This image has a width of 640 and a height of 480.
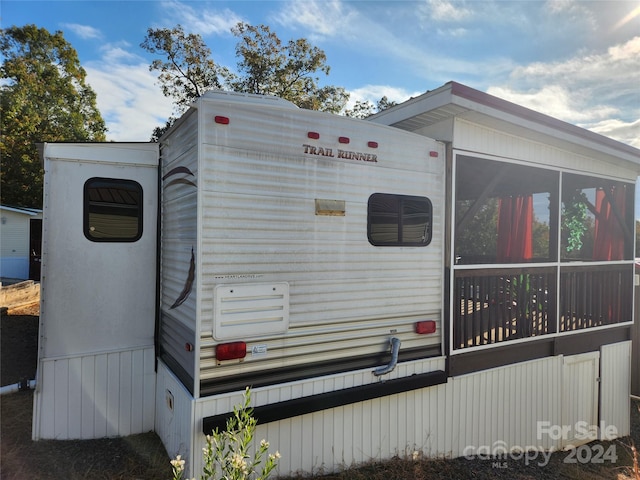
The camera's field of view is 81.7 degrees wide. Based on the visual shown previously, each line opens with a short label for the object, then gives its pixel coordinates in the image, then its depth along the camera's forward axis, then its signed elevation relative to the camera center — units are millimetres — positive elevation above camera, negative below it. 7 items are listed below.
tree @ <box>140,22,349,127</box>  13875 +6832
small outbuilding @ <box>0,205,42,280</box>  13016 -250
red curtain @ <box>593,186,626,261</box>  6180 +213
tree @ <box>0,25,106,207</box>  16875 +6825
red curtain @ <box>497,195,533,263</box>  5629 +263
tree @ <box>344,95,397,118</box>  17891 +6656
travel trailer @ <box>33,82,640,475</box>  2803 -431
